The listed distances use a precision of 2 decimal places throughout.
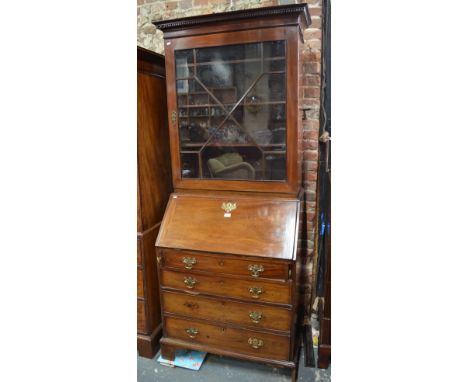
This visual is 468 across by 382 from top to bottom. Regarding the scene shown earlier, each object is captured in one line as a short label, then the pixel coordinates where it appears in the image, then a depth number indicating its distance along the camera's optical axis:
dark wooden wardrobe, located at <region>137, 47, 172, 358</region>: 1.73
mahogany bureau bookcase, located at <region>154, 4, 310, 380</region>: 1.50
